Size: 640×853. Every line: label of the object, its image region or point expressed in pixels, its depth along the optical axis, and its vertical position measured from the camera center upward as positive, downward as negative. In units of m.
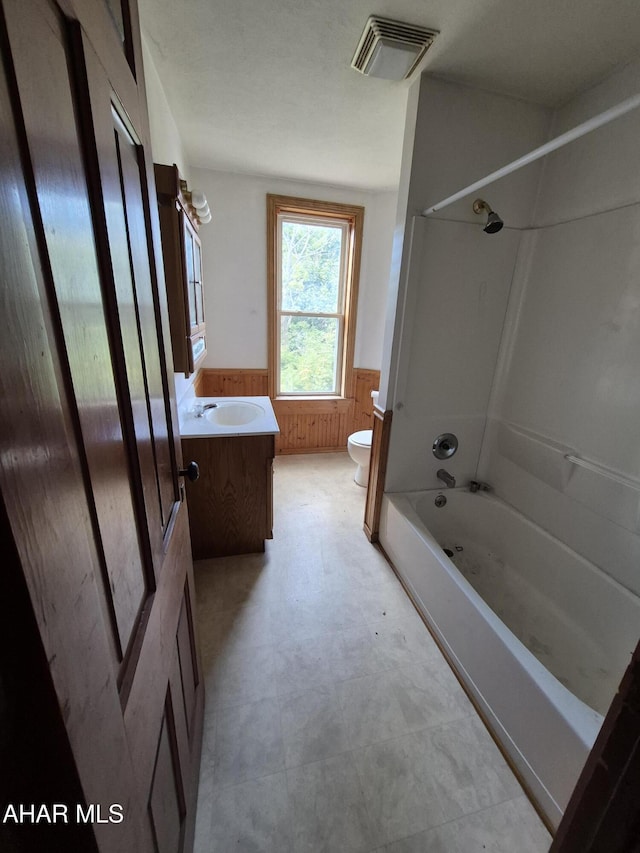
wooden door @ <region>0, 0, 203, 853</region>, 0.29 -0.10
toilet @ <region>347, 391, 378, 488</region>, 2.83 -1.09
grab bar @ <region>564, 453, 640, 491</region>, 1.43 -0.62
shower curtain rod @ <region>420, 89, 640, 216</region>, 0.90 +0.55
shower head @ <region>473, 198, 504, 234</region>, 1.55 +0.43
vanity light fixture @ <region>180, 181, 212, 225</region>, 1.64 +0.52
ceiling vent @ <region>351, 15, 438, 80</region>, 1.28 +1.03
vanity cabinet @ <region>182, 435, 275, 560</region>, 1.91 -1.03
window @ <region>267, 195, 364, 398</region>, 3.05 +0.19
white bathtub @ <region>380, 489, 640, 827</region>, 1.06 -1.24
